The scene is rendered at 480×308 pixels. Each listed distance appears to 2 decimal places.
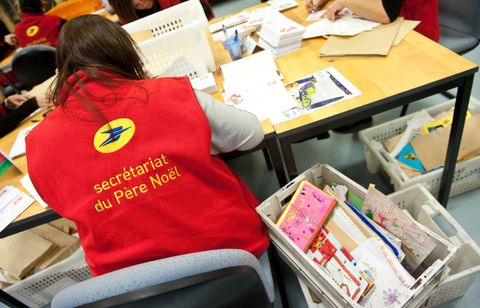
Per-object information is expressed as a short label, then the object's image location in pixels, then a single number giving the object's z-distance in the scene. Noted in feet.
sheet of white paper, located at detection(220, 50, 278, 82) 3.98
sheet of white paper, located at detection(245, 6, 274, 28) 5.15
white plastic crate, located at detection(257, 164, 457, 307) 2.63
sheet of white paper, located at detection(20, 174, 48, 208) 3.35
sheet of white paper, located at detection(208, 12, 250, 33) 5.50
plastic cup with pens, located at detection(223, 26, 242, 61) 4.42
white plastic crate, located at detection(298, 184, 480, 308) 3.23
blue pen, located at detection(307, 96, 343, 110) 3.24
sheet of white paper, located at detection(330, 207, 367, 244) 3.14
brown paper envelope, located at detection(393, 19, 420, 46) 3.71
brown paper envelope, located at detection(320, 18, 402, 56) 3.65
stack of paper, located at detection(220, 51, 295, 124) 3.43
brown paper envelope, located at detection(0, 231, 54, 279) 4.66
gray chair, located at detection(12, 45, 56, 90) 6.58
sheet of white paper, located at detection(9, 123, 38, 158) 4.14
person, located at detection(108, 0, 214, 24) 6.25
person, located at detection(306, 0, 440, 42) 3.94
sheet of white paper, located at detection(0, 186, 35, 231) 3.27
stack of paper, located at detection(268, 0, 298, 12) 5.48
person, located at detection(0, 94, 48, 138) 4.75
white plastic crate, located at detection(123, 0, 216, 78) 3.80
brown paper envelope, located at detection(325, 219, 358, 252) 3.18
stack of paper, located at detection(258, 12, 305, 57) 4.14
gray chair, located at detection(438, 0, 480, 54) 4.73
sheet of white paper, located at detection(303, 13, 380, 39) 4.09
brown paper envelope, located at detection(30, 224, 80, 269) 4.89
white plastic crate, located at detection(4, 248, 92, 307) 4.42
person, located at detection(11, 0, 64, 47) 8.59
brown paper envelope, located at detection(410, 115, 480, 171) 4.33
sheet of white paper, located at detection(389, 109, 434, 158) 4.62
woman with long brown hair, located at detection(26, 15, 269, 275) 2.24
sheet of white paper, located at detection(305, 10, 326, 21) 4.91
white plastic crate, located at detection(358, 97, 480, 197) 4.19
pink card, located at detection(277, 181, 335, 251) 3.24
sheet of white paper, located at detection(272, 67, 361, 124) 3.25
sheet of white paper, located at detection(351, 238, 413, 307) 2.79
